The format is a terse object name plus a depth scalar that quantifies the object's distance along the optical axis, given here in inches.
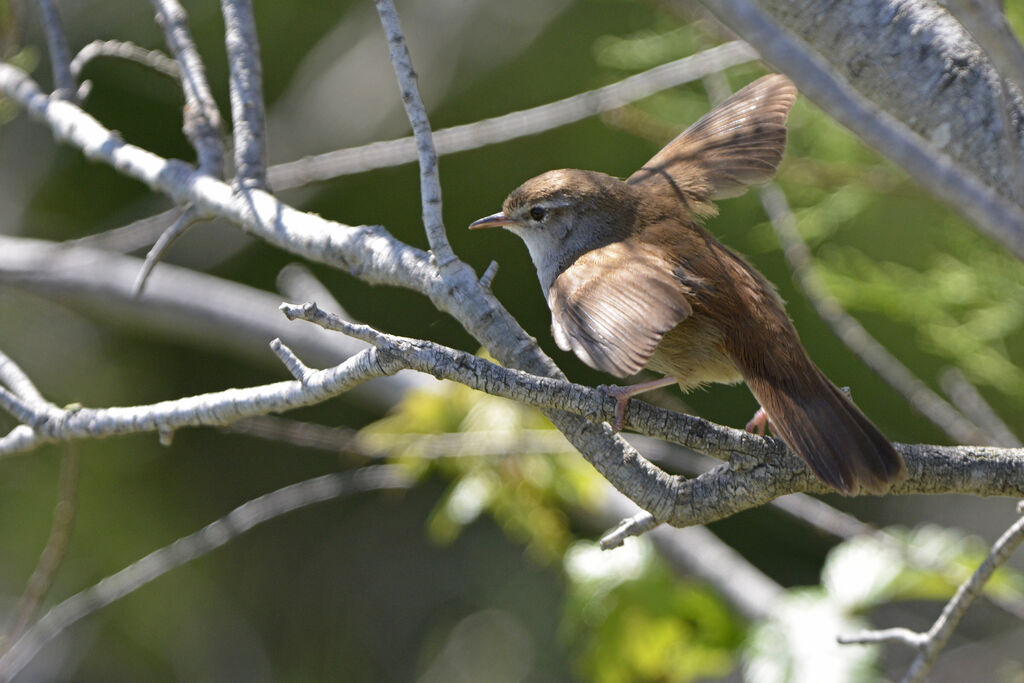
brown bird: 143.7
